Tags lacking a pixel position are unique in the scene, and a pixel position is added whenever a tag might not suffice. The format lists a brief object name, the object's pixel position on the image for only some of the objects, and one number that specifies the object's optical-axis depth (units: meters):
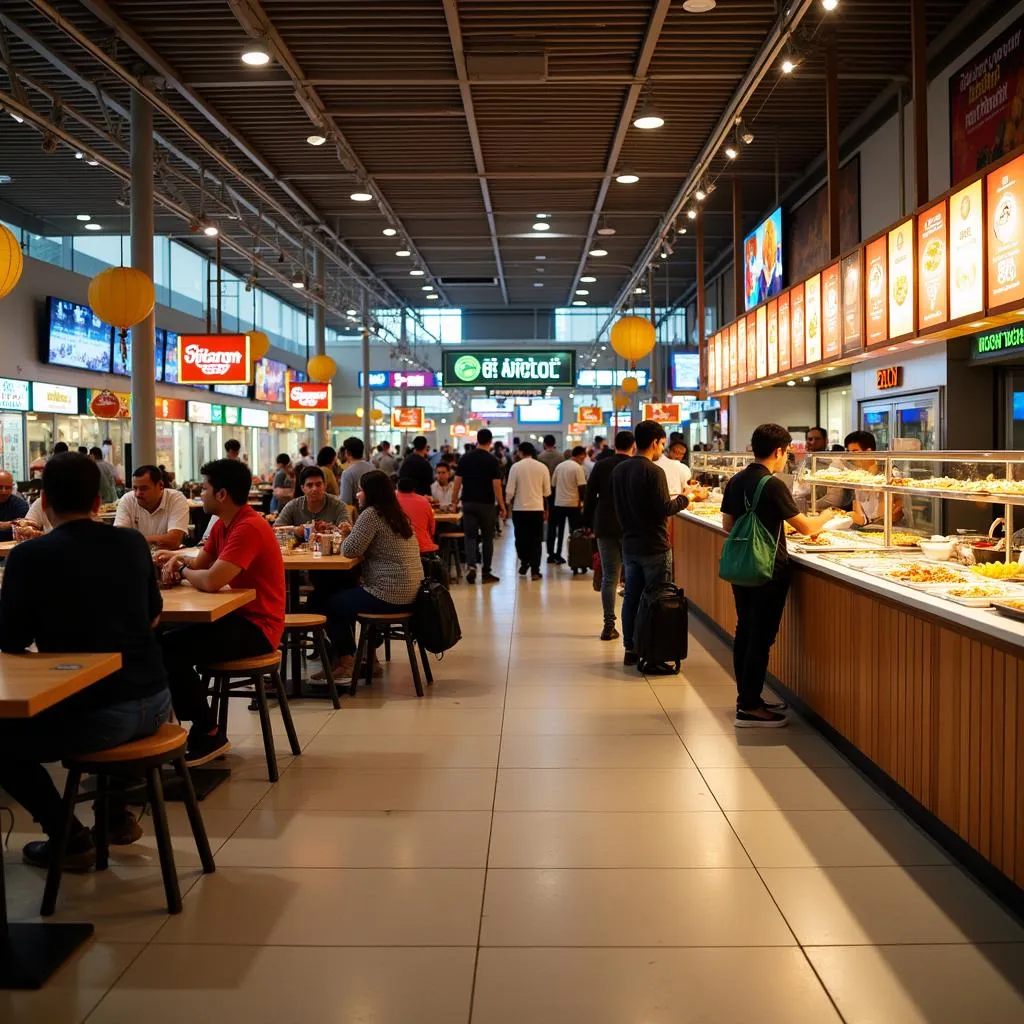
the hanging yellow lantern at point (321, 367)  18.77
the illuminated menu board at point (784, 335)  10.34
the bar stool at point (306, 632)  6.33
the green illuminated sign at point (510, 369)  18.85
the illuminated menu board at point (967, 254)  6.09
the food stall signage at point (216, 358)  13.82
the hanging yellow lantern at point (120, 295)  8.51
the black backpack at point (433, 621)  6.72
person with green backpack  5.79
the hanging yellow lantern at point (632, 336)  12.37
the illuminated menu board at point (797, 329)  9.87
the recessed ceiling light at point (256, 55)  8.72
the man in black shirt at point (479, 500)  12.83
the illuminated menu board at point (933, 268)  6.61
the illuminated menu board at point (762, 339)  11.22
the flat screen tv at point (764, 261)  14.14
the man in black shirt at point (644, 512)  7.52
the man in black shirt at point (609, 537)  8.76
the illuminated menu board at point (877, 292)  7.63
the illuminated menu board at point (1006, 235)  5.62
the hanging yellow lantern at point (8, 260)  6.32
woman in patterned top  6.73
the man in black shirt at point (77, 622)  3.50
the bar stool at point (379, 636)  6.79
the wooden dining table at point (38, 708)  3.00
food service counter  3.48
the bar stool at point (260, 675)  4.98
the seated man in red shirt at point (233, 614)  4.98
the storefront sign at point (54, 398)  15.45
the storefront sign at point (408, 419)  28.81
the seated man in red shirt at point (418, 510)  8.66
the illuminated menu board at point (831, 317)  8.82
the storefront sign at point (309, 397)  20.03
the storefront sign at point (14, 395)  14.54
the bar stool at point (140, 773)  3.51
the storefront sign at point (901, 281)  7.14
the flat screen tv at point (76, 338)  15.67
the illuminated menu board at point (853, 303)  8.10
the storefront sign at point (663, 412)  20.41
